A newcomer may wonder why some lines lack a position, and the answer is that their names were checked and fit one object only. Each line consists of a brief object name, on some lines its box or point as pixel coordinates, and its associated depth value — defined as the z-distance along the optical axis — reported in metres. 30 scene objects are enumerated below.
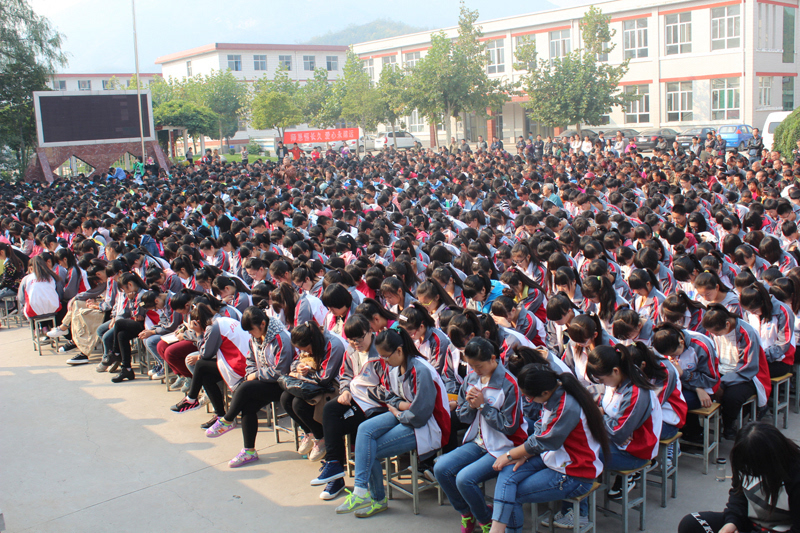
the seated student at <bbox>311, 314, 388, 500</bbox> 4.26
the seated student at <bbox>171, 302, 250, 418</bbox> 5.20
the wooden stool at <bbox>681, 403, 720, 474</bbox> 4.16
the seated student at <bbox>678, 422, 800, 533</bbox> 2.55
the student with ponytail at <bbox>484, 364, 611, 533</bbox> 3.30
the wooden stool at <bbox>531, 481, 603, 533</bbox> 3.43
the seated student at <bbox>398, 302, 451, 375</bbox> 4.40
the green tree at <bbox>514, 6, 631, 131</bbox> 29.95
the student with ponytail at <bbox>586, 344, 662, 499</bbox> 3.50
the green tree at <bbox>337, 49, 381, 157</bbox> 34.56
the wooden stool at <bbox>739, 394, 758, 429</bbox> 4.44
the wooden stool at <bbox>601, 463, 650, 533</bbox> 3.62
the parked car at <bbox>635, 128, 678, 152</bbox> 27.55
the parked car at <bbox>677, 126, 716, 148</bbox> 25.87
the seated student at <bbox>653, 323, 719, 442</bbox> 4.12
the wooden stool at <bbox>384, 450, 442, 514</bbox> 4.04
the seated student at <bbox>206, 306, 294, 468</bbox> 4.82
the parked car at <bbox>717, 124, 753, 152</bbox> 25.59
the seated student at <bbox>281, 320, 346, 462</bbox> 4.54
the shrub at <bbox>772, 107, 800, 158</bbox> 16.45
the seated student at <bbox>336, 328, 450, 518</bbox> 3.93
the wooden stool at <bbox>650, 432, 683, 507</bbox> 3.90
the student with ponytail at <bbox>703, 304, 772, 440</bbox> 4.35
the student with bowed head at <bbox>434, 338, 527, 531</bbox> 3.58
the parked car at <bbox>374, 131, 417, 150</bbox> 36.50
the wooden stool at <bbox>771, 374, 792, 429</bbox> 4.62
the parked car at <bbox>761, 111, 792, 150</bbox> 20.18
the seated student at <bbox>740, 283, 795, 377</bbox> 4.64
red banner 24.69
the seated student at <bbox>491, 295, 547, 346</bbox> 4.61
